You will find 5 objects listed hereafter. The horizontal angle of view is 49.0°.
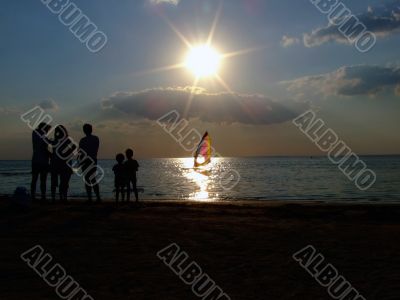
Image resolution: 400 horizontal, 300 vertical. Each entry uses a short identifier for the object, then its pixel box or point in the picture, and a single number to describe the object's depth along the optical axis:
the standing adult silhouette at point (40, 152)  11.35
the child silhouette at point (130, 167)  12.58
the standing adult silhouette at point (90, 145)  11.36
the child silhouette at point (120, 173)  12.70
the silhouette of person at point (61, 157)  11.34
